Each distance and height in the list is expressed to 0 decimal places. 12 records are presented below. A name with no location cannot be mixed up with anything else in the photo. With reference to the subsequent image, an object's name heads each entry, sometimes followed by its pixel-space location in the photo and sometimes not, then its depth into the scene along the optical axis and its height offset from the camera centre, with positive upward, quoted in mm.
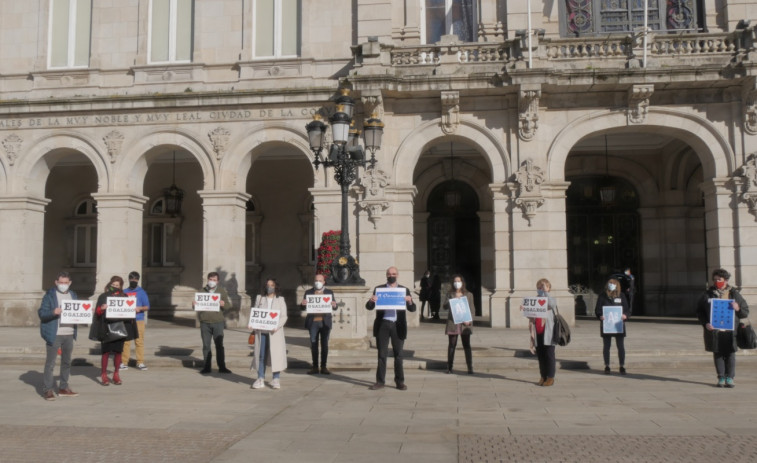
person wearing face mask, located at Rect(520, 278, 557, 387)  10773 -1157
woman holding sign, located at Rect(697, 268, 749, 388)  10461 -1041
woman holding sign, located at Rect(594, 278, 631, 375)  11977 -697
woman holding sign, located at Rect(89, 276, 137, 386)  11180 -1005
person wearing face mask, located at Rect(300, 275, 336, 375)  12117 -929
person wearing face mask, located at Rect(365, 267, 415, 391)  10547 -948
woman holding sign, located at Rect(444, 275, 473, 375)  11820 -773
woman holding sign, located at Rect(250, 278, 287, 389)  10773 -1137
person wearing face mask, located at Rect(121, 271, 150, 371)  12773 -927
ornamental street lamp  14188 +2521
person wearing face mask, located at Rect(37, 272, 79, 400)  9805 -896
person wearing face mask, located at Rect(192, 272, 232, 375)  12234 -963
